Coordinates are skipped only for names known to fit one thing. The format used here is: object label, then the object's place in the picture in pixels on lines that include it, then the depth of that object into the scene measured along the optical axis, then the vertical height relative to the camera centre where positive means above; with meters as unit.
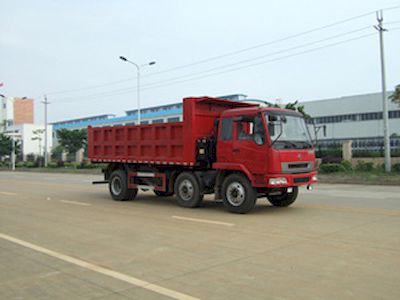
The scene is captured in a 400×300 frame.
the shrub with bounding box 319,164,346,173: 27.95 -0.49
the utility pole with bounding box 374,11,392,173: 25.58 +3.46
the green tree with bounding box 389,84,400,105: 31.86 +4.78
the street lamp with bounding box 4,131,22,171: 58.12 +1.81
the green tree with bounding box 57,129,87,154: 64.38 +3.80
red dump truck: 10.40 +0.18
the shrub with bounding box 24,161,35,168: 62.50 +0.17
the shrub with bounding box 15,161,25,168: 63.64 +0.05
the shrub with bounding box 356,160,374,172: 29.27 -0.46
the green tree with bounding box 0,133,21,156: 70.75 +3.19
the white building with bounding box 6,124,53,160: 101.78 +7.07
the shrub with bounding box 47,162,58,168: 57.65 -0.03
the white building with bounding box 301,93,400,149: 56.03 +5.79
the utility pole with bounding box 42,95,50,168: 57.44 +7.43
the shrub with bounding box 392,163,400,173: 26.94 -0.54
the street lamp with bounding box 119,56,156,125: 38.12 +9.23
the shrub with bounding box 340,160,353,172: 28.98 -0.34
